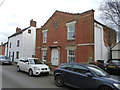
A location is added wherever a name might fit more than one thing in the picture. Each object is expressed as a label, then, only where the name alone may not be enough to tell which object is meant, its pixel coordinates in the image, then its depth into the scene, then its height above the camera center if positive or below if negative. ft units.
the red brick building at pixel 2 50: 125.83 -0.46
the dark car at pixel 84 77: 14.10 -4.46
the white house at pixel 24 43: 70.74 +4.63
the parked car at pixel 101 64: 31.63 -4.67
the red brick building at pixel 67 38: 35.55 +4.91
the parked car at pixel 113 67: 27.73 -4.79
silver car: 59.30 -6.10
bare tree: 44.01 +16.58
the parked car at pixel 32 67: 27.89 -5.01
